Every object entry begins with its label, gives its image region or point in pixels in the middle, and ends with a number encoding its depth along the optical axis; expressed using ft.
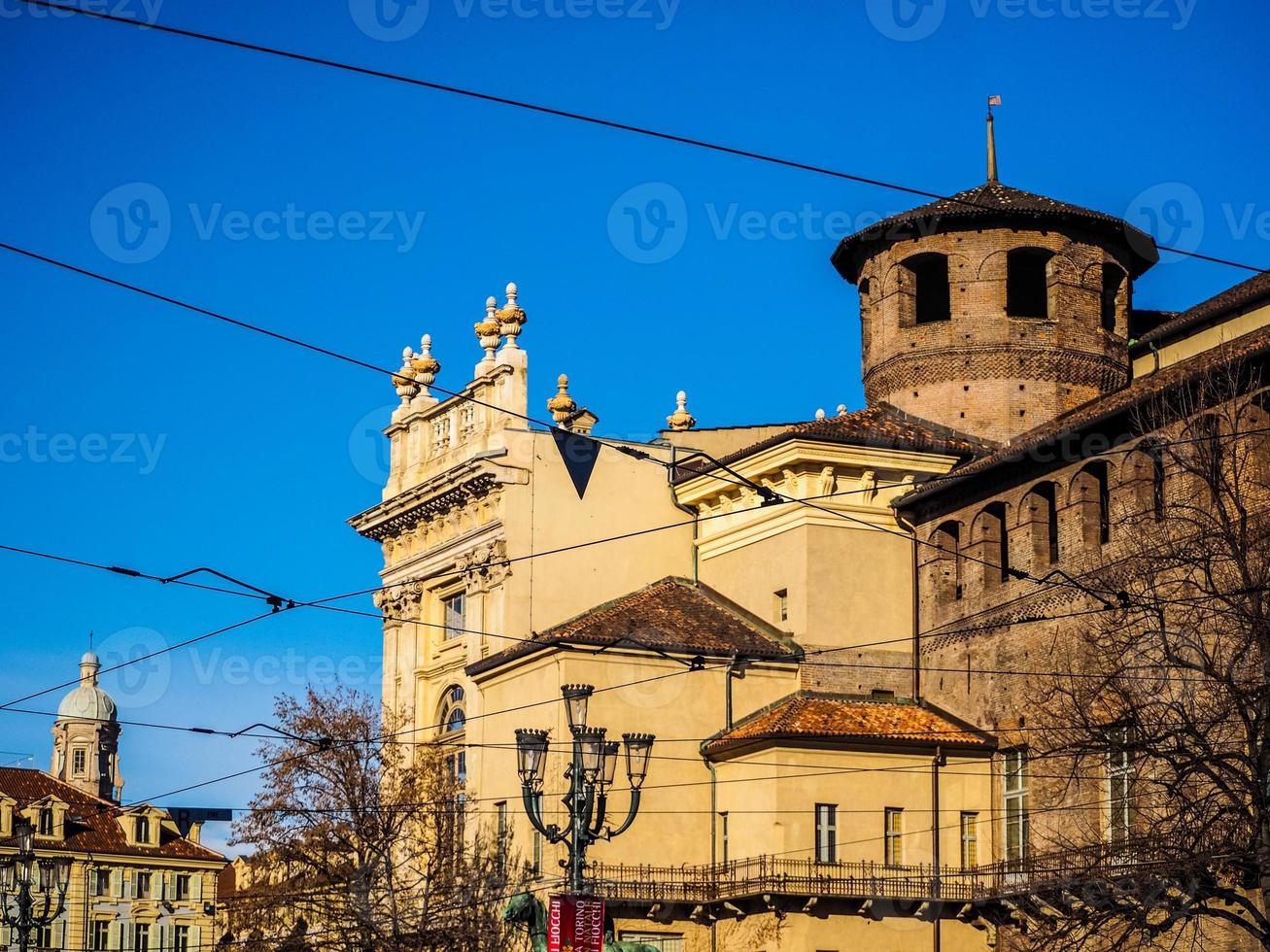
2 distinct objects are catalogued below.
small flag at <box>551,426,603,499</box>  155.63
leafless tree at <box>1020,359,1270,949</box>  94.48
